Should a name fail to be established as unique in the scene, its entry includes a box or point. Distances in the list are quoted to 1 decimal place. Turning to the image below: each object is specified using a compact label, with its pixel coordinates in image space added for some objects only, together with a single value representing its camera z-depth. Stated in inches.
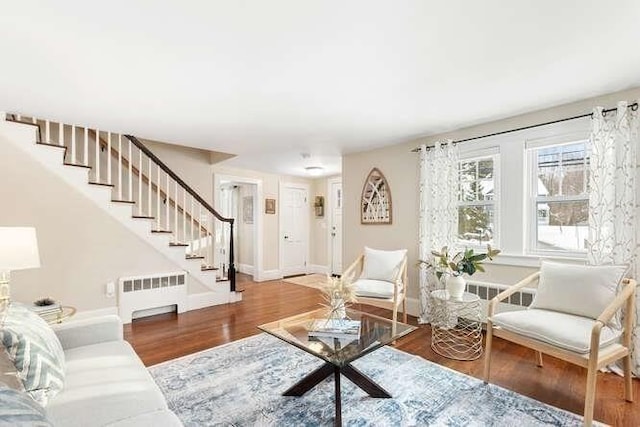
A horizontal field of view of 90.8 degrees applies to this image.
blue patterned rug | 72.4
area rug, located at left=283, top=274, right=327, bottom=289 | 225.8
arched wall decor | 163.9
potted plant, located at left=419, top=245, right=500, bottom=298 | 110.3
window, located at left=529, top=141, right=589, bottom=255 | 108.3
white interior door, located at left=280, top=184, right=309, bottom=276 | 256.4
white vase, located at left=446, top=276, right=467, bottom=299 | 110.6
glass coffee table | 70.0
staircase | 128.5
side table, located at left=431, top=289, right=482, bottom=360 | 109.7
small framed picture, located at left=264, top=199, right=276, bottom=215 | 245.4
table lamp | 78.0
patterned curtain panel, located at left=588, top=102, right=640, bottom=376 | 92.4
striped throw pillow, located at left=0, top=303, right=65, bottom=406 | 50.4
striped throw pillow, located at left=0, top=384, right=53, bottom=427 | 30.2
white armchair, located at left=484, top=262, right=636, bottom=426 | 70.9
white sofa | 47.8
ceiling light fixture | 205.2
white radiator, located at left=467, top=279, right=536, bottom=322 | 115.2
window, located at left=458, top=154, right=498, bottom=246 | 128.8
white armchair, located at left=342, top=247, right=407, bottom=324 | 121.7
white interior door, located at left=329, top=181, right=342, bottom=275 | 257.9
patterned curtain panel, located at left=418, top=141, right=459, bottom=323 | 134.3
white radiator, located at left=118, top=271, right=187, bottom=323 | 144.4
